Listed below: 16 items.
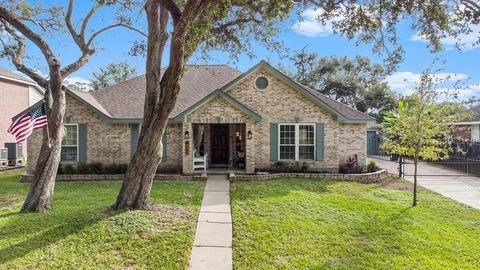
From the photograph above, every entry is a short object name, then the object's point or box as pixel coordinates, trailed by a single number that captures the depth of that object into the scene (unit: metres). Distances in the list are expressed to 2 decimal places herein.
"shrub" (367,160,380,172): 14.59
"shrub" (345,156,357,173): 14.54
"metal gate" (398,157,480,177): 15.31
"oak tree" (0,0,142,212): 8.08
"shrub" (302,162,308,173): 14.19
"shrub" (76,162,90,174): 13.77
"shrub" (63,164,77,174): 13.62
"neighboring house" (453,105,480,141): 21.73
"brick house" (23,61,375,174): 13.75
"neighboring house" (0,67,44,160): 20.81
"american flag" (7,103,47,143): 9.78
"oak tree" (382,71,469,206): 9.15
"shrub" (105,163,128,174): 13.78
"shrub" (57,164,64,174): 13.55
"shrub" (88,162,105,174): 13.80
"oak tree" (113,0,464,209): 7.28
